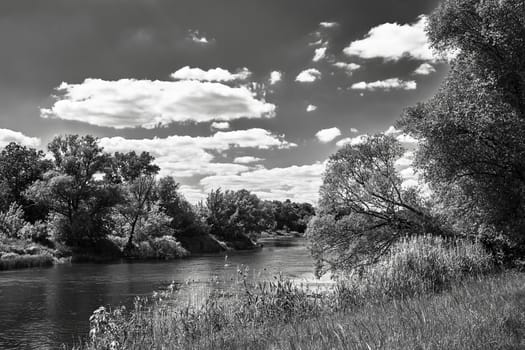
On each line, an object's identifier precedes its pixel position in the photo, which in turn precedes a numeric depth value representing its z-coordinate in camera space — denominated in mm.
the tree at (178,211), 73562
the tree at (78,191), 55156
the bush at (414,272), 11773
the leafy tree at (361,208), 23094
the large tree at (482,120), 15320
